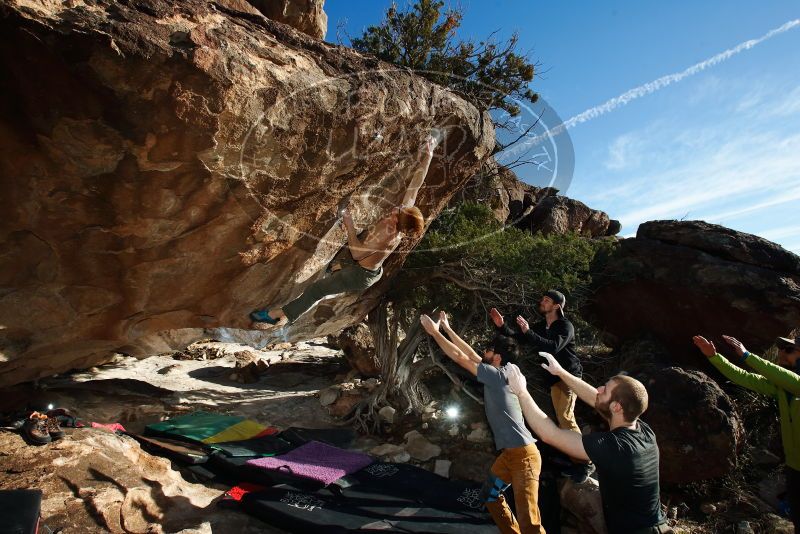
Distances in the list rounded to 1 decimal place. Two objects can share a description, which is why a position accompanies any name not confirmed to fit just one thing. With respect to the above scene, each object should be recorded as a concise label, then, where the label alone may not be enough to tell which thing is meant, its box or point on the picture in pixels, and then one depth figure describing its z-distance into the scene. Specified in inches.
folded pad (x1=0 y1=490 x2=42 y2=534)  76.5
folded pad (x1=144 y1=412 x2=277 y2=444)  223.9
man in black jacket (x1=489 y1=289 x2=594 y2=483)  171.2
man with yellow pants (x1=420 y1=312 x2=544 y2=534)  131.7
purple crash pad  189.6
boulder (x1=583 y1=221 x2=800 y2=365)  308.5
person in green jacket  152.5
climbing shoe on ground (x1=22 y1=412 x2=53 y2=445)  161.8
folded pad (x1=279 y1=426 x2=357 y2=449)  243.8
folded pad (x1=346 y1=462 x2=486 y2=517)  180.2
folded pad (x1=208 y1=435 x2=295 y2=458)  206.2
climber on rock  174.6
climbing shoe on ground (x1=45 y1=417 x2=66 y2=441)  168.4
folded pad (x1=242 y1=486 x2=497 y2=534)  153.3
